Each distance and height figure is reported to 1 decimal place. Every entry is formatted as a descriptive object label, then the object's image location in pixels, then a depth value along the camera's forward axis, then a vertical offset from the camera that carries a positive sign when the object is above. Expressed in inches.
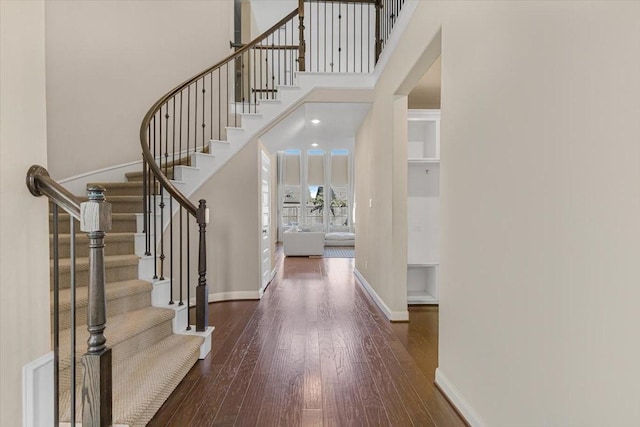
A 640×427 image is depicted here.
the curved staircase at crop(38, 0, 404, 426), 74.1 -16.3
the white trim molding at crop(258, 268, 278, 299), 172.7 -47.4
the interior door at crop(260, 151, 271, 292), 184.5 -8.7
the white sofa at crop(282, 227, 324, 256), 321.7 -37.6
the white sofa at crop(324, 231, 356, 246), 378.9 -39.4
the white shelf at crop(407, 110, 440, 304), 156.2 -0.4
